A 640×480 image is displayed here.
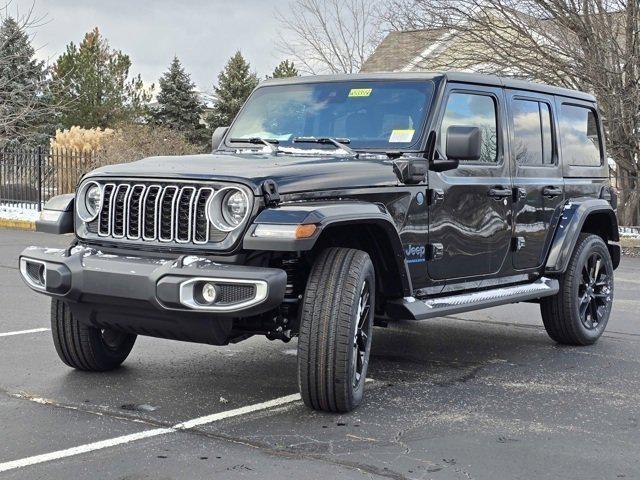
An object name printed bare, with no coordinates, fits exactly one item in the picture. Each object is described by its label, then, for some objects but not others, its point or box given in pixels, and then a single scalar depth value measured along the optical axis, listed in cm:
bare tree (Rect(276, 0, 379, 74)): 3161
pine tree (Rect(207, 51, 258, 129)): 4341
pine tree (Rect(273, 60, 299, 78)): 5042
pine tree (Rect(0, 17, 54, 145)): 2336
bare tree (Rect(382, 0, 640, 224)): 1895
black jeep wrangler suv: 488
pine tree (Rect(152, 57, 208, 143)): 4319
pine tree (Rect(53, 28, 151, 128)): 4816
